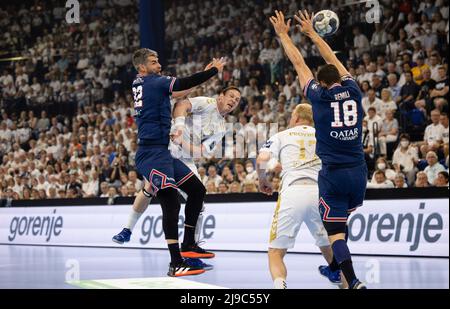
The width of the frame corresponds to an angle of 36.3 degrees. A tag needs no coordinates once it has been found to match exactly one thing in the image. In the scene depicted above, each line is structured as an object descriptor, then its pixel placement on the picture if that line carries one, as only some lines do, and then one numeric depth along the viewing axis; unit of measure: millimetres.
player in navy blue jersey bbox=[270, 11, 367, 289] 7488
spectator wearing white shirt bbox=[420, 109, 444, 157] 14905
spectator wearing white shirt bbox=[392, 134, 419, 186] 15016
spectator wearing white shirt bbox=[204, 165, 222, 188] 17234
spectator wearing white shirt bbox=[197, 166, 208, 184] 17516
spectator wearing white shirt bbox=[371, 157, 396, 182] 15026
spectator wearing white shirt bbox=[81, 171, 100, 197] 20781
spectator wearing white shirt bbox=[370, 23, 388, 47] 19094
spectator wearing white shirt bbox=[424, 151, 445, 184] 14344
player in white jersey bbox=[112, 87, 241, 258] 8930
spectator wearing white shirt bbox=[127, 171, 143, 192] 18717
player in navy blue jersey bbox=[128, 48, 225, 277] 8508
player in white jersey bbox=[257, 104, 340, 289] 7719
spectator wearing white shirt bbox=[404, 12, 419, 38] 18509
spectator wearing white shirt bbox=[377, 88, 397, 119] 16375
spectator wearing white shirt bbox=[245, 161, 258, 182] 16659
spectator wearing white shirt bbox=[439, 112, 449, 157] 15009
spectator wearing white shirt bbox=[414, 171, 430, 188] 14172
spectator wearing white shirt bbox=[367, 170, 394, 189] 14594
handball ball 9250
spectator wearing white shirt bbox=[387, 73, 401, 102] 16969
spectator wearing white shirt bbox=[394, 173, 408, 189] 14461
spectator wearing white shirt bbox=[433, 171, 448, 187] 13812
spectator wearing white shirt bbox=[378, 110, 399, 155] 15965
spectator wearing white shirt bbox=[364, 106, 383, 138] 16094
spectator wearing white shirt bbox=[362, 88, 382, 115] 16641
